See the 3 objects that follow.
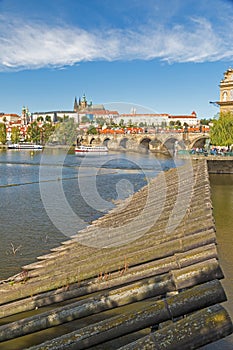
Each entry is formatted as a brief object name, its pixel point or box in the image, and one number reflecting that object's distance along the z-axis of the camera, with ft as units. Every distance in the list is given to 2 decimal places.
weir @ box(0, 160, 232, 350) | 10.20
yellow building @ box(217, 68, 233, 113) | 214.48
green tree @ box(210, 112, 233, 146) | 178.91
